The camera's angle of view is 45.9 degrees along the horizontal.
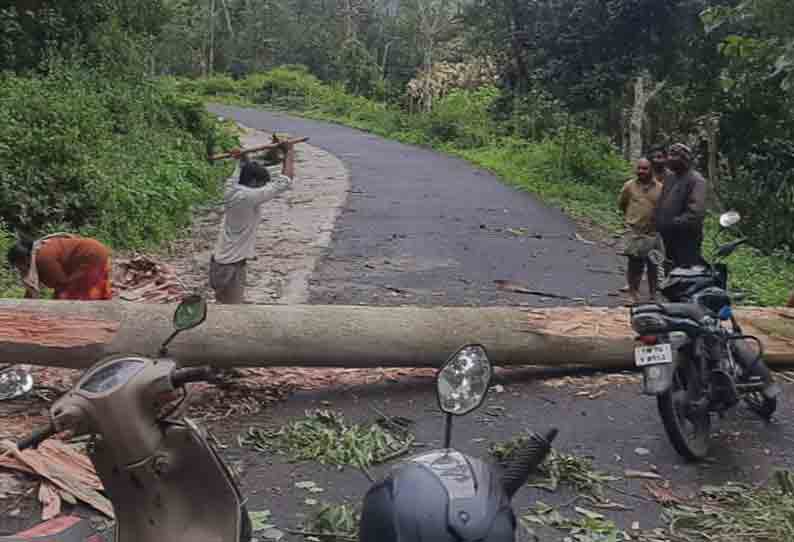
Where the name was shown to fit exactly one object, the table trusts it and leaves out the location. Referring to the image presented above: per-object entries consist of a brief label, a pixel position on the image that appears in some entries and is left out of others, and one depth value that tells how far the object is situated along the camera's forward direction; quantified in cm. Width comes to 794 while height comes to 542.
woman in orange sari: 662
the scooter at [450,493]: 230
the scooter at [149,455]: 258
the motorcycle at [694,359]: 548
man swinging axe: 748
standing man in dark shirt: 882
